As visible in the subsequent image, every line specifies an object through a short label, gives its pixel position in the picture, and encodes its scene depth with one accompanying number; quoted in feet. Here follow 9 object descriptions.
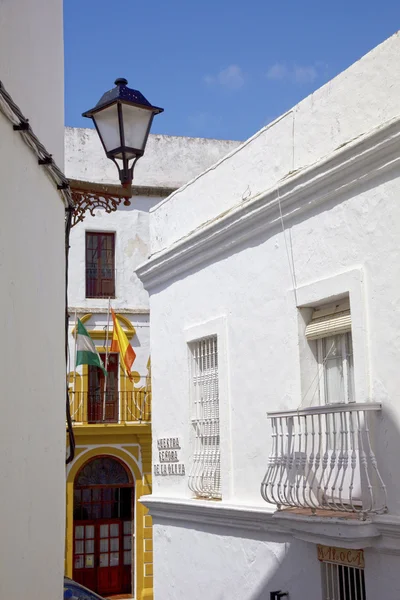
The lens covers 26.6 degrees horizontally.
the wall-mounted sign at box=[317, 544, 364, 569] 23.18
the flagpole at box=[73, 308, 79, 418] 57.16
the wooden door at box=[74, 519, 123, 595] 60.90
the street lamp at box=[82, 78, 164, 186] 19.44
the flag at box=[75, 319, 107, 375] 54.60
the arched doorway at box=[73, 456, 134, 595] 61.11
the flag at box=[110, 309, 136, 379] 57.93
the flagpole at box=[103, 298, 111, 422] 60.96
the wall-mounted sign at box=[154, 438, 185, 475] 33.44
